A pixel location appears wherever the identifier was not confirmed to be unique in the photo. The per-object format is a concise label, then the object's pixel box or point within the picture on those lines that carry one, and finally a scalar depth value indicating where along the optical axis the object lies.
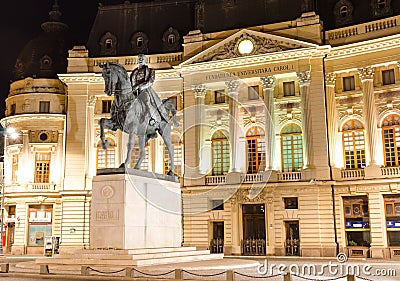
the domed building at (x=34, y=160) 44.88
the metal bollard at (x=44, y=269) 18.69
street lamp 45.48
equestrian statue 21.95
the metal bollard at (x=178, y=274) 17.16
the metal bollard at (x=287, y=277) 16.00
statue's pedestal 20.12
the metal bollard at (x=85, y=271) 17.84
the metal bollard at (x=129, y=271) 17.30
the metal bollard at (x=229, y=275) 16.70
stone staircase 19.05
